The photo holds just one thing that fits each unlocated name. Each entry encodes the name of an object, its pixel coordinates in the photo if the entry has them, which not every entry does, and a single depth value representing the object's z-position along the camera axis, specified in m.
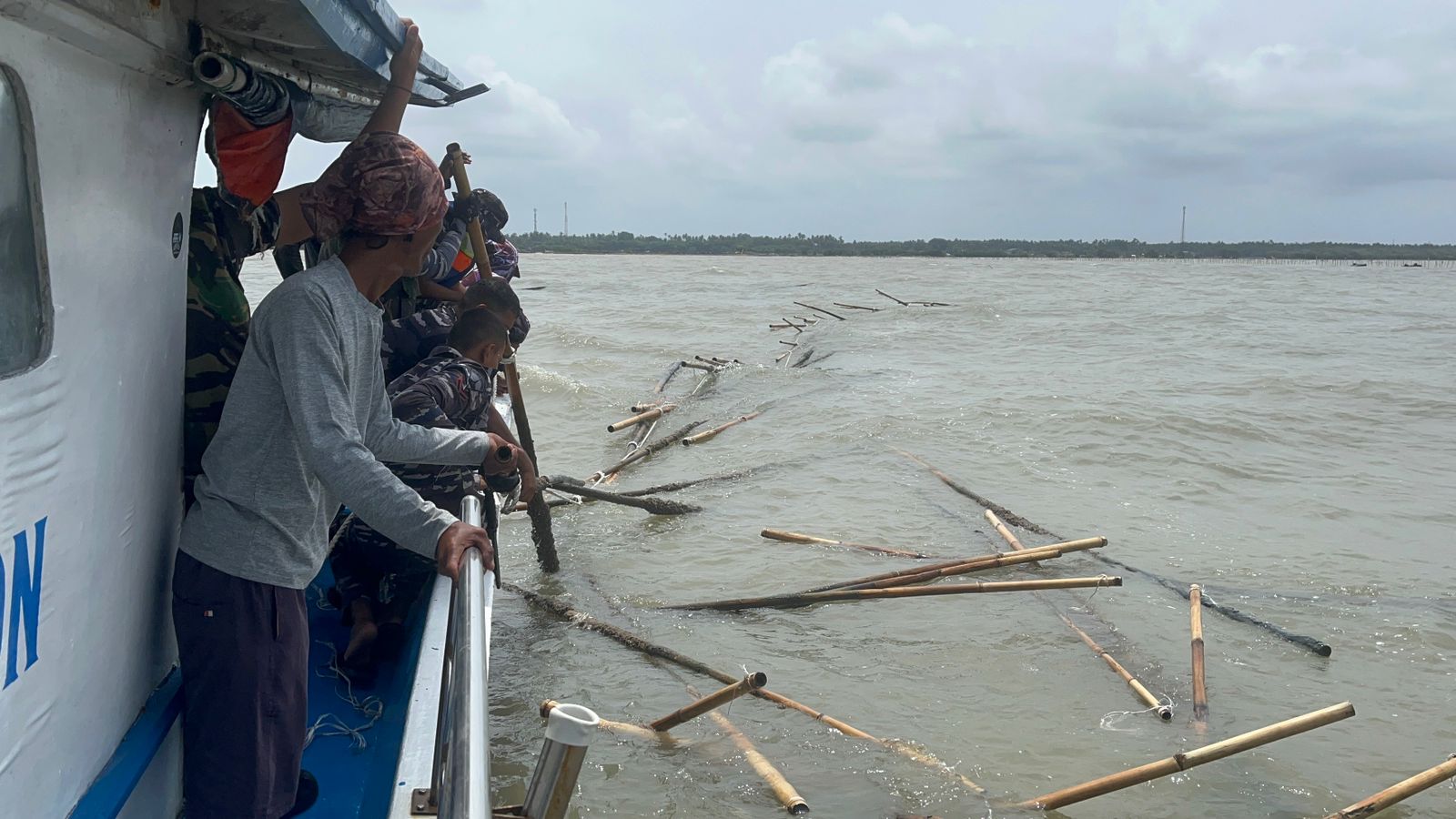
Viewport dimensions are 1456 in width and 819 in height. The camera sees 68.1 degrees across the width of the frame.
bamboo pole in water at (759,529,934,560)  7.76
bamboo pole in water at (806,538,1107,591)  6.19
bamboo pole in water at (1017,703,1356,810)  4.02
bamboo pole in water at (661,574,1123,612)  5.60
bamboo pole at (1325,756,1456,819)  3.96
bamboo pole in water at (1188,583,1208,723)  5.32
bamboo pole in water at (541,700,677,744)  4.86
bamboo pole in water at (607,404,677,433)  11.43
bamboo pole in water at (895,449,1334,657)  6.20
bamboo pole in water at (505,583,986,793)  4.91
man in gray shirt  2.03
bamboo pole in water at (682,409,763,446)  11.42
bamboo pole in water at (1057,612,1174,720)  5.27
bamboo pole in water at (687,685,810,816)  4.20
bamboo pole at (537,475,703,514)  7.79
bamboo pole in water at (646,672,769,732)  3.84
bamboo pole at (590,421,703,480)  10.02
